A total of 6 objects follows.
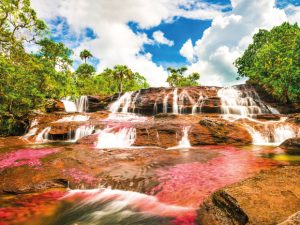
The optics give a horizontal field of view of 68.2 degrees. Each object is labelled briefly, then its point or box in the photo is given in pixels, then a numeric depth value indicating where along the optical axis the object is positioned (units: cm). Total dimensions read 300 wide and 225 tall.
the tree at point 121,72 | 5572
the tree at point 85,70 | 6062
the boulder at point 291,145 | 1160
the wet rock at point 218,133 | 1501
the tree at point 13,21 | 1877
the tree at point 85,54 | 6470
